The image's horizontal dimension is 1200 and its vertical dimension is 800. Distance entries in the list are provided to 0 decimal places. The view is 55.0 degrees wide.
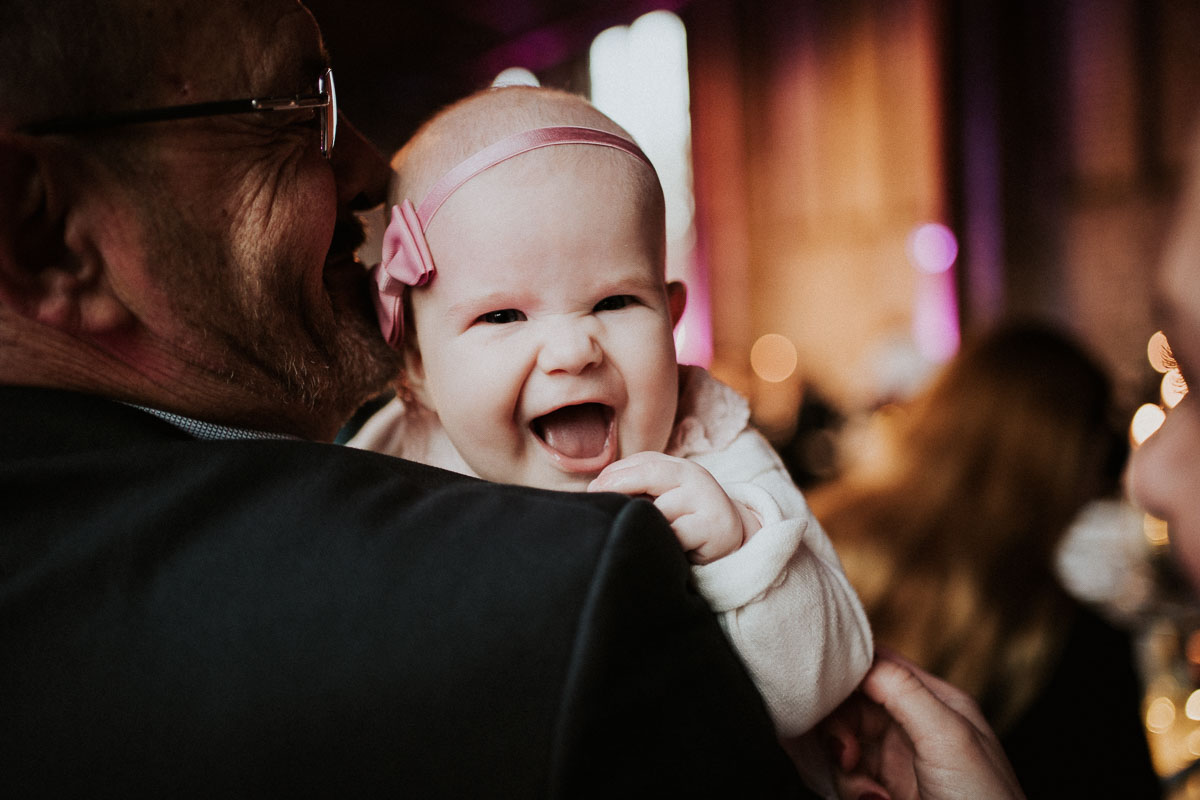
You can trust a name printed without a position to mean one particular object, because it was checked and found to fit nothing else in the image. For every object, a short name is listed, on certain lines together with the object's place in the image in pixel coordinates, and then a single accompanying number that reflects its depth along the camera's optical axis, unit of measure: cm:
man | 33
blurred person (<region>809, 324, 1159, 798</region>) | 73
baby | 43
